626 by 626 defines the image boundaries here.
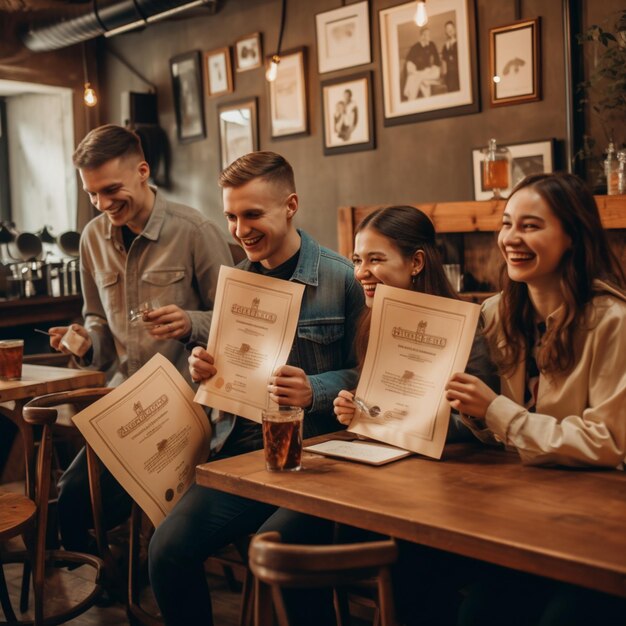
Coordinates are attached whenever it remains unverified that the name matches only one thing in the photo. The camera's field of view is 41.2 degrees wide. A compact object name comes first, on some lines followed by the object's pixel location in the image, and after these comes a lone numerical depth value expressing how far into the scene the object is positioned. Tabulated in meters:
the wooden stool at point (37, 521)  2.24
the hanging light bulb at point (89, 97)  4.84
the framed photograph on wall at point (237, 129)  5.43
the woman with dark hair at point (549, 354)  1.63
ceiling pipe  4.80
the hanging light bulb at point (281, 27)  5.13
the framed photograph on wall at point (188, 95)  5.74
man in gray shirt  2.82
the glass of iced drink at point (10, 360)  2.91
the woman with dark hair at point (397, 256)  2.06
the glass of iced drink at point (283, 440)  1.70
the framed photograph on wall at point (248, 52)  5.32
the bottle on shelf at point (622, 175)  3.45
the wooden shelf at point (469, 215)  3.45
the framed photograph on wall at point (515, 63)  3.96
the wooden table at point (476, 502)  1.22
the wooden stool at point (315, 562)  1.14
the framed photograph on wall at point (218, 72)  5.52
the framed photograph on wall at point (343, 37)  4.71
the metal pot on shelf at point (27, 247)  5.59
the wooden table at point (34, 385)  2.75
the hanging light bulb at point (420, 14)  3.56
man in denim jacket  1.95
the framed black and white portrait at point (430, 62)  4.24
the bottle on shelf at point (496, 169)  3.90
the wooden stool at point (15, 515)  2.16
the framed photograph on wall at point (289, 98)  5.11
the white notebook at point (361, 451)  1.72
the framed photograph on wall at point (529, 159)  3.96
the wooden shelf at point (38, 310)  5.18
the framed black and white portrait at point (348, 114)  4.77
